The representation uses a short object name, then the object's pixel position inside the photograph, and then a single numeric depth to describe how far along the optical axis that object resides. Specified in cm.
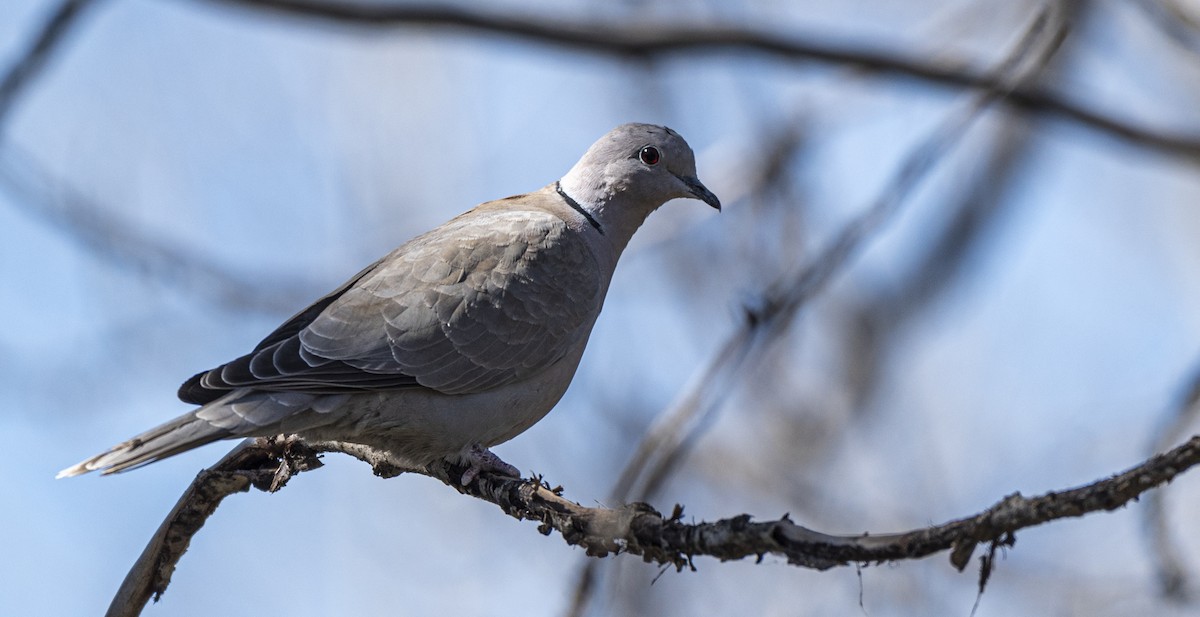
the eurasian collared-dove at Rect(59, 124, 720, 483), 784
